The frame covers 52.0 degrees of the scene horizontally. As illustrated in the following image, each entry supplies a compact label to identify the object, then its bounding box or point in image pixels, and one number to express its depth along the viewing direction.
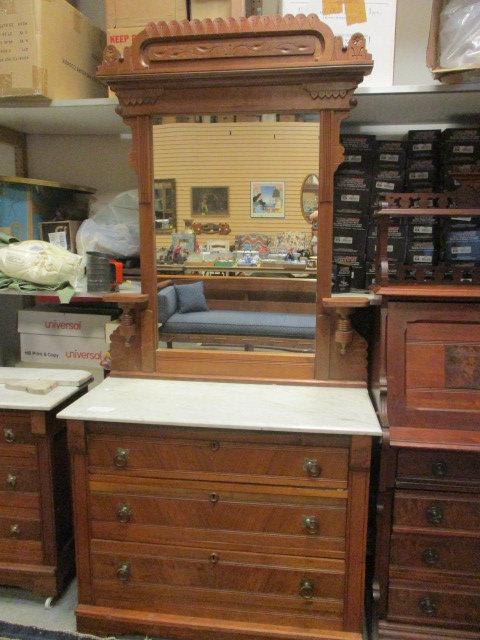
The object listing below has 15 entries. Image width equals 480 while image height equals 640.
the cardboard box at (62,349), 2.17
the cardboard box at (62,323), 2.15
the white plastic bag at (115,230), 2.08
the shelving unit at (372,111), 1.65
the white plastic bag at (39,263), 1.94
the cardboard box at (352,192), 1.88
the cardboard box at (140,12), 1.78
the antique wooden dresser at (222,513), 1.52
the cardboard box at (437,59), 1.58
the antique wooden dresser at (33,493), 1.76
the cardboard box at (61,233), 2.13
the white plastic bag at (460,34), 1.54
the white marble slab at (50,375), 1.93
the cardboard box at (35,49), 1.79
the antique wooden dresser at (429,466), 1.52
